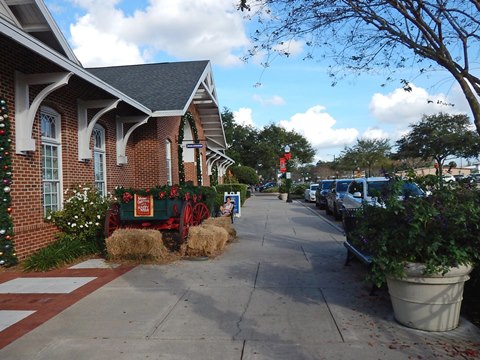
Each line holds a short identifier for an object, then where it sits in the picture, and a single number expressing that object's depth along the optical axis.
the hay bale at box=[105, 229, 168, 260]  8.17
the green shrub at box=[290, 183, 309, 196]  44.03
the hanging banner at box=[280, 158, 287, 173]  41.20
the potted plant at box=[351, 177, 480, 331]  4.33
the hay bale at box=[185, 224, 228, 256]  8.49
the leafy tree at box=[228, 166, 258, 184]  53.31
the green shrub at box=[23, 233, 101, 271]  7.66
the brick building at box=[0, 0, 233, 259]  7.93
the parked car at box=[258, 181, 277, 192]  71.97
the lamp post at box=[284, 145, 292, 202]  33.30
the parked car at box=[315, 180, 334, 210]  23.03
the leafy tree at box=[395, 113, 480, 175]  39.97
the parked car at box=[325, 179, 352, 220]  16.94
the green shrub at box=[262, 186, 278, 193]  56.32
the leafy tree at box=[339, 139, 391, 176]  64.31
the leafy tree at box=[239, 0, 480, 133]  6.46
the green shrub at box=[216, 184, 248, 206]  26.45
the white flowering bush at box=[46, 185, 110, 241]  9.09
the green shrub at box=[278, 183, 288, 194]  42.12
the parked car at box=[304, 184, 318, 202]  31.69
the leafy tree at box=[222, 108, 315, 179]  67.12
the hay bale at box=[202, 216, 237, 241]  10.09
